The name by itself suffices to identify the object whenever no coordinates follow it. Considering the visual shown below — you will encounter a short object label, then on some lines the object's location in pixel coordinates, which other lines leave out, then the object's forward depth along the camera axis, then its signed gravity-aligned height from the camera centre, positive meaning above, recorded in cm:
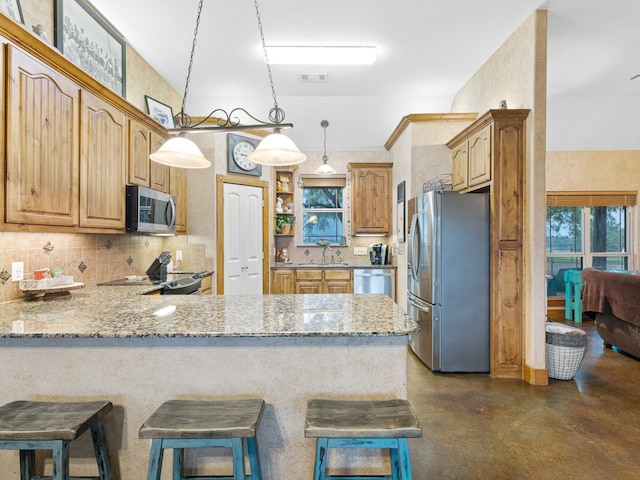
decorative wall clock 457 +113
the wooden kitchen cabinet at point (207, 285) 398 -46
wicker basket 305 -92
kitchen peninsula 155 -56
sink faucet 586 -9
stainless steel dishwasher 523 -53
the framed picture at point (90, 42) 257 +157
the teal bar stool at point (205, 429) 122 -62
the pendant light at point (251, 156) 205 +53
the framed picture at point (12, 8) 198 +131
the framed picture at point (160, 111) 378 +144
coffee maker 553 -17
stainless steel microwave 294 +29
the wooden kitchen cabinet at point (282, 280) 524 -52
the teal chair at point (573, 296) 541 -80
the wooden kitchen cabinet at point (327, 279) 529 -52
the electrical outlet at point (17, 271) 215 -16
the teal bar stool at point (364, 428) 122 -62
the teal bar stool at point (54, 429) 122 -63
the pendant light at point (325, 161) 486 +115
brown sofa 357 -66
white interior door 455 +6
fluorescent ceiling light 350 +184
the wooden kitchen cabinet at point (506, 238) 313 +4
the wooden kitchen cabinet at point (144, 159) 303 +74
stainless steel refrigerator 331 -36
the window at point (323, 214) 592 +48
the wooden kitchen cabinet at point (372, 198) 548 +67
